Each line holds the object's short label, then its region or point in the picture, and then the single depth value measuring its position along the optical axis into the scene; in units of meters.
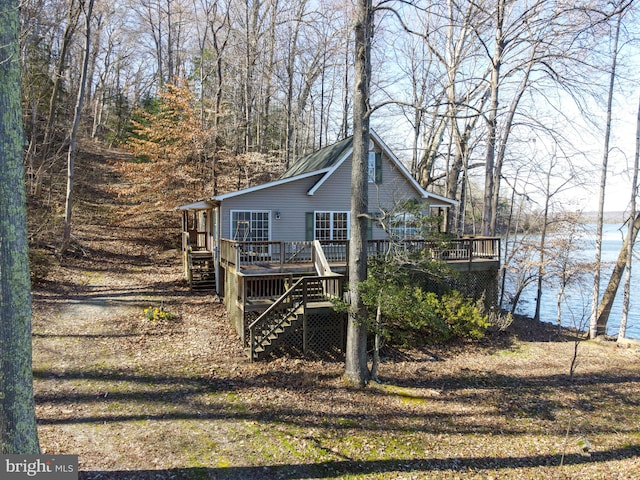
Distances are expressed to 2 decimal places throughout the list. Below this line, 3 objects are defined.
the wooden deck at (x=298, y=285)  10.18
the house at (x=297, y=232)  11.33
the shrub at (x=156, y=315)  11.32
